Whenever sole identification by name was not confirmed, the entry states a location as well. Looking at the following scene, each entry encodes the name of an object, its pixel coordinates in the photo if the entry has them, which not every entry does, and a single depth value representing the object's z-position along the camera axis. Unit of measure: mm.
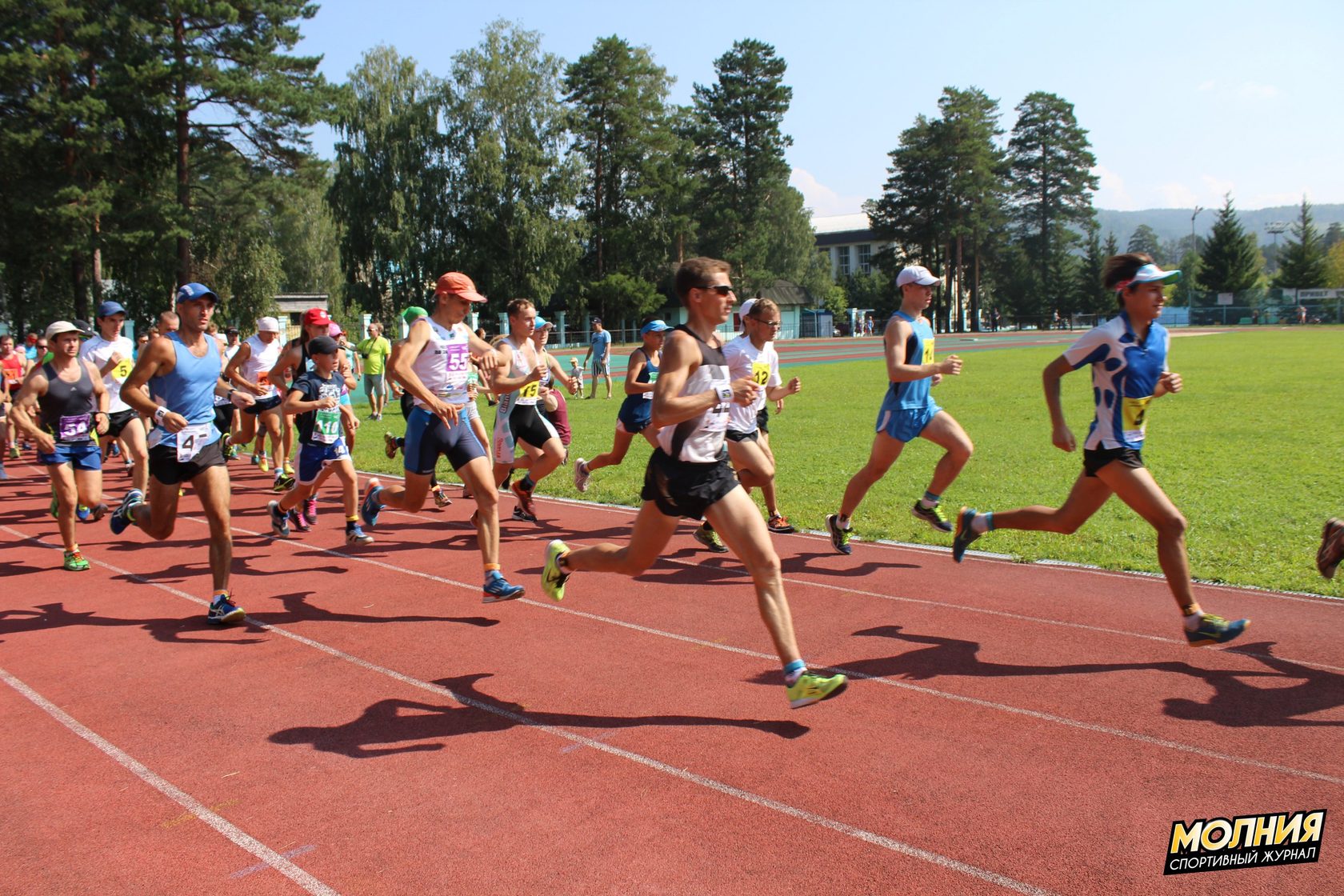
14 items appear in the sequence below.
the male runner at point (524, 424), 9336
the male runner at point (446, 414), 6809
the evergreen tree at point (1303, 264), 78375
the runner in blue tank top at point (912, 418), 7691
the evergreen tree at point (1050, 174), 91875
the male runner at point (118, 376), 11055
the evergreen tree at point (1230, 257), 79125
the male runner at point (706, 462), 4574
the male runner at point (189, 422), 6543
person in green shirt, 21422
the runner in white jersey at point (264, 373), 11445
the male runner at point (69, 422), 8641
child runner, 9016
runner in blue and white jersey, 5375
